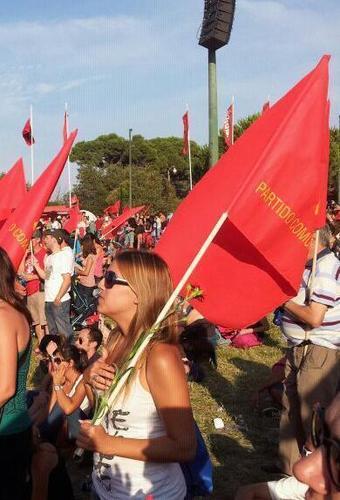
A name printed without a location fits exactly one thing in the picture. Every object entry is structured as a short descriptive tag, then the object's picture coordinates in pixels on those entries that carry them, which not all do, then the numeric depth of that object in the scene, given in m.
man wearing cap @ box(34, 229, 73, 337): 6.61
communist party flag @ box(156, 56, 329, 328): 2.59
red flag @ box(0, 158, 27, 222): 4.62
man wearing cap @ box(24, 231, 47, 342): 7.78
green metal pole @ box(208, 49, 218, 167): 9.85
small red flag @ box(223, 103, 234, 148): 16.46
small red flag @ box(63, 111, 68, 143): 12.70
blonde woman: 1.94
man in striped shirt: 3.29
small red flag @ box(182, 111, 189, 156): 18.89
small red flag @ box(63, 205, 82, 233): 13.06
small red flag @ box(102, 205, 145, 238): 15.50
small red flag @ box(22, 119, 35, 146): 12.10
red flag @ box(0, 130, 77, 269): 3.57
